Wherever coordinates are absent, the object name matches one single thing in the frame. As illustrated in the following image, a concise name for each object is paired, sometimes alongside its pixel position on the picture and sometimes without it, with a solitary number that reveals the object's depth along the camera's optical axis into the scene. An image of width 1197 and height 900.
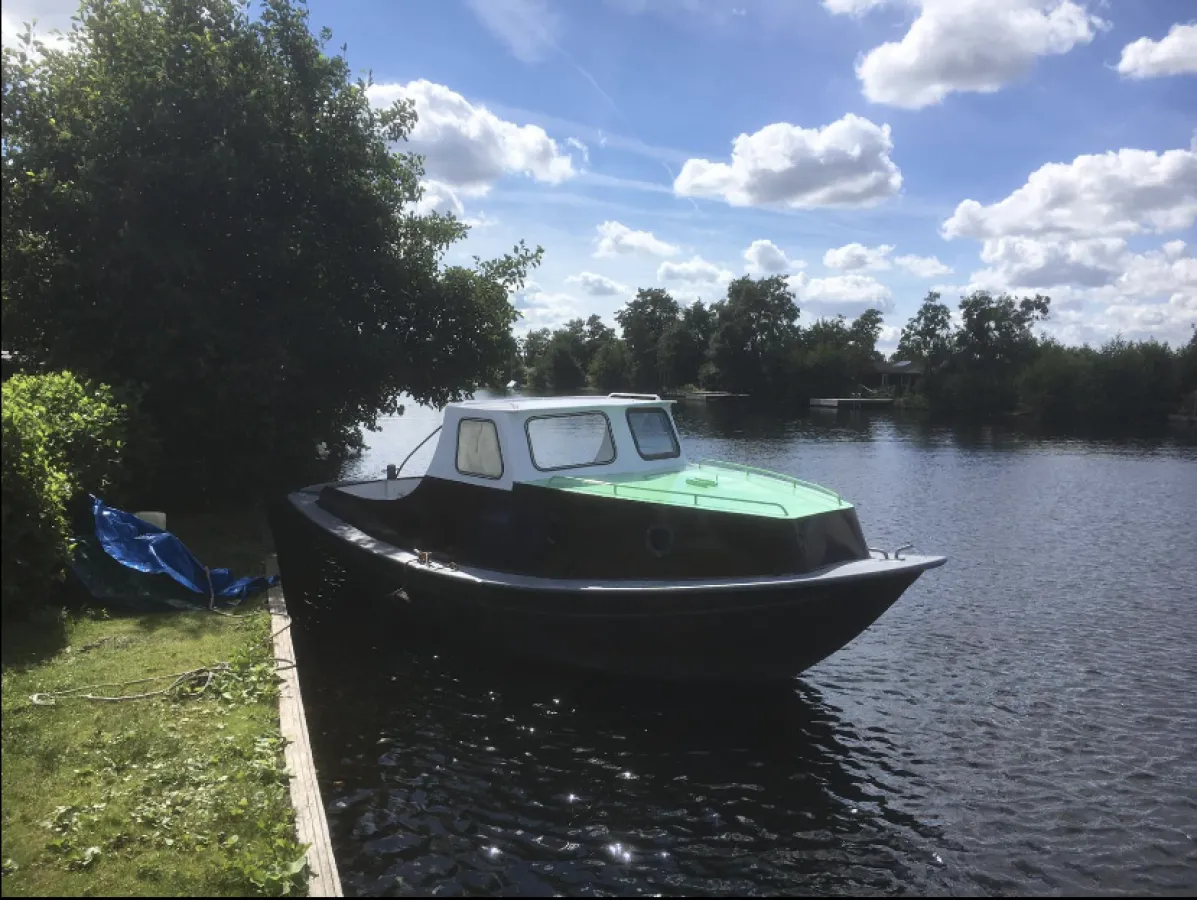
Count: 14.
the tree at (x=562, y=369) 129.75
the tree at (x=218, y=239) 15.03
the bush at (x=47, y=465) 8.05
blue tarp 10.32
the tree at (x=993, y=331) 88.25
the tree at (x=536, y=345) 142.88
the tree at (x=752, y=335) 103.38
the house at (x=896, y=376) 99.55
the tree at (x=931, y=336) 89.94
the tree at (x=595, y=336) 135.50
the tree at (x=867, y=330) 116.93
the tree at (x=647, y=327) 119.19
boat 8.73
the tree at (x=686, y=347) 113.06
